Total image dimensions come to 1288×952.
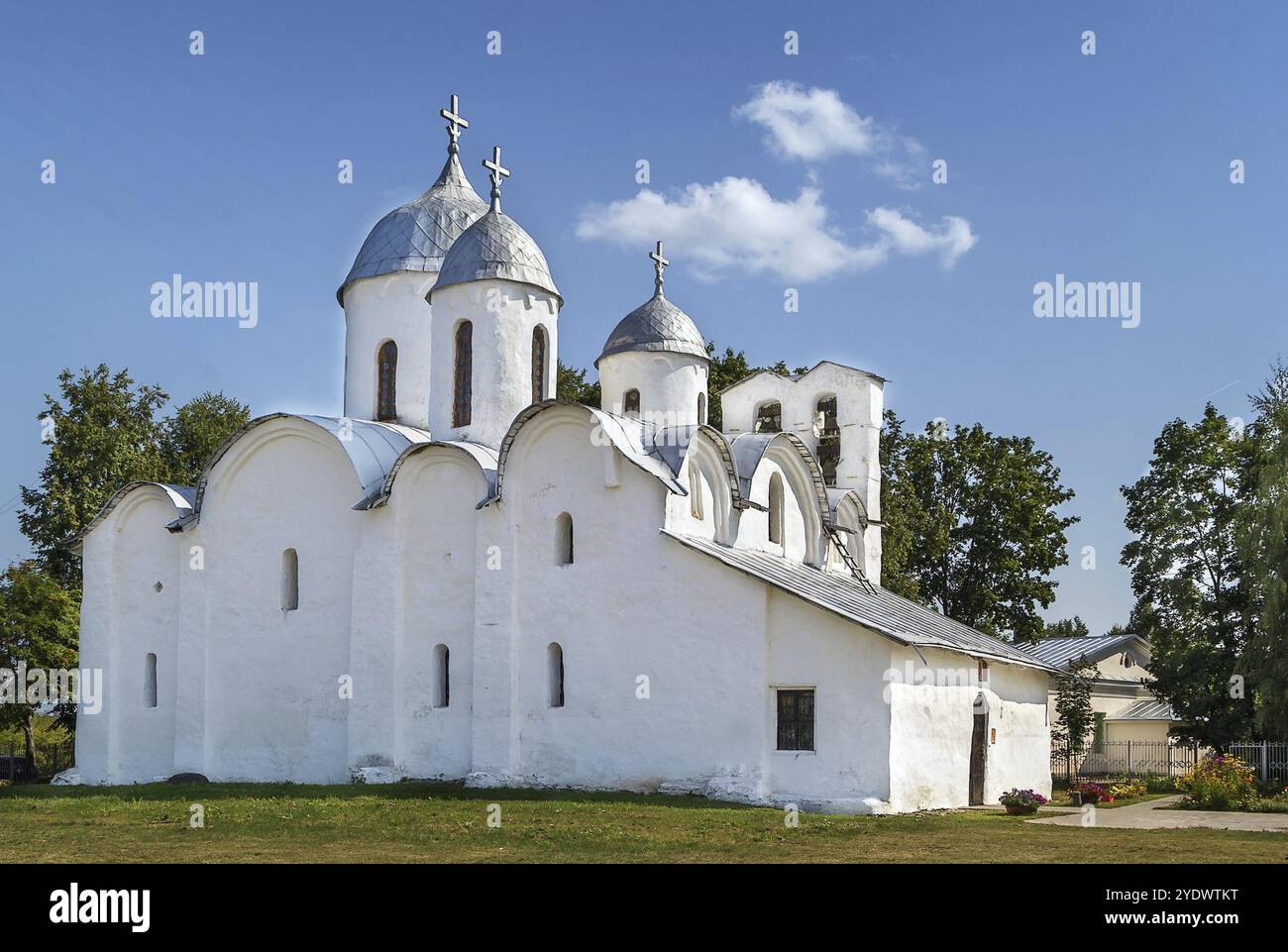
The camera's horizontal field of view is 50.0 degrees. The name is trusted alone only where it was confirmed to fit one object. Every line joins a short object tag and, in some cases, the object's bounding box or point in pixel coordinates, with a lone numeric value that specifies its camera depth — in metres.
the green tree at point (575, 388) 39.83
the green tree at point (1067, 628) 67.91
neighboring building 40.97
